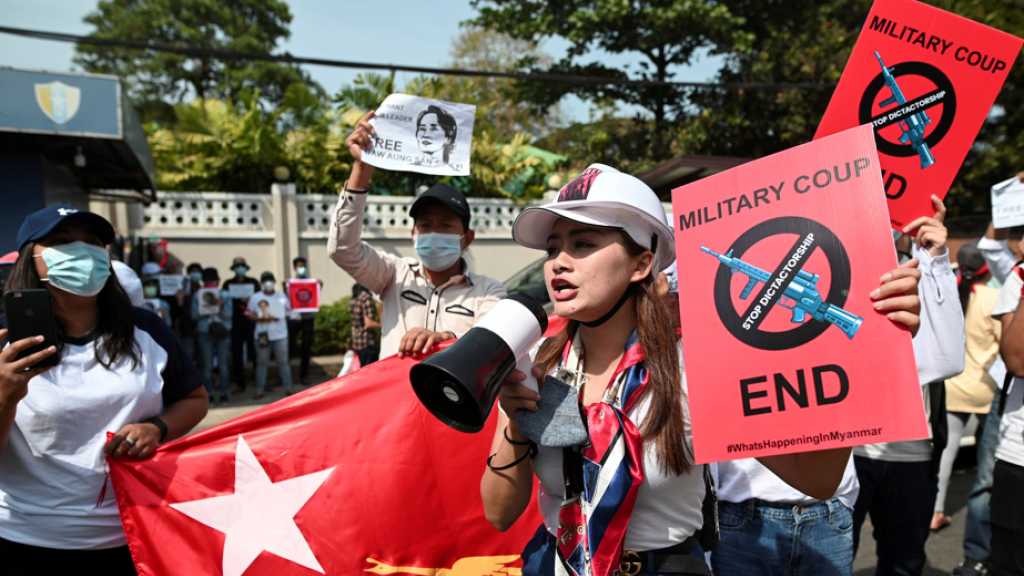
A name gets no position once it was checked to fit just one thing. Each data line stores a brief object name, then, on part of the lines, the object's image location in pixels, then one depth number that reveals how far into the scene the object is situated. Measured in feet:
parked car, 24.15
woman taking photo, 6.86
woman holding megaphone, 4.98
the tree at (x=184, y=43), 99.14
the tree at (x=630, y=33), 54.34
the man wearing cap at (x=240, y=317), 32.14
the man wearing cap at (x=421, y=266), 9.88
